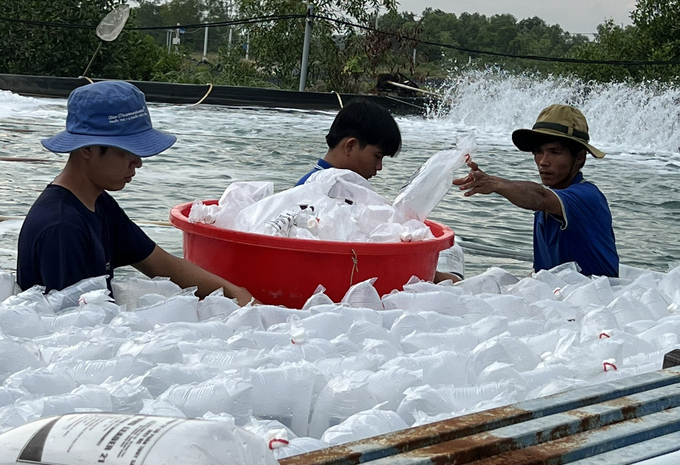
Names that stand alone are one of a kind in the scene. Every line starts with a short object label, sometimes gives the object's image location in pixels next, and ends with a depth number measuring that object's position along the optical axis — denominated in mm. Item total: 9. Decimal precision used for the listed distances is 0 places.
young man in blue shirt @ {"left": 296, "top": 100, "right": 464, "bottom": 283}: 3235
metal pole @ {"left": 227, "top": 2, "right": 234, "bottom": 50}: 17322
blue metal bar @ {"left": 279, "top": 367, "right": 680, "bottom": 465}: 1248
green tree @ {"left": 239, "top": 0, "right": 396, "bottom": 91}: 16094
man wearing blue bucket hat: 2352
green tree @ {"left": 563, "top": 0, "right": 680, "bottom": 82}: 14898
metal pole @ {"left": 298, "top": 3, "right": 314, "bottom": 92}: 12875
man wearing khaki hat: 3248
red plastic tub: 2756
